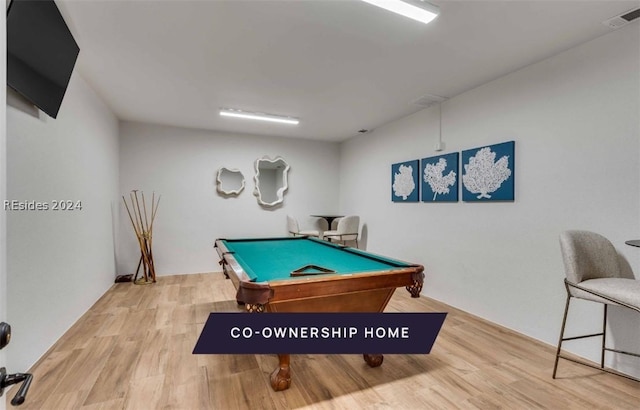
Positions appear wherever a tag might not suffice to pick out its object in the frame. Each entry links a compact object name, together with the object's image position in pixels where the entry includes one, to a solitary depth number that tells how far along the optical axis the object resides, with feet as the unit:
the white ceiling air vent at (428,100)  11.67
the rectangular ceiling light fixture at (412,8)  5.98
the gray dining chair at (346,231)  16.17
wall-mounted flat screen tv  5.47
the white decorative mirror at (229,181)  17.30
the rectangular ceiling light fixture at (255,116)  13.52
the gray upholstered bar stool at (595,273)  6.09
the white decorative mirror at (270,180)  18.24
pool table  5.53
